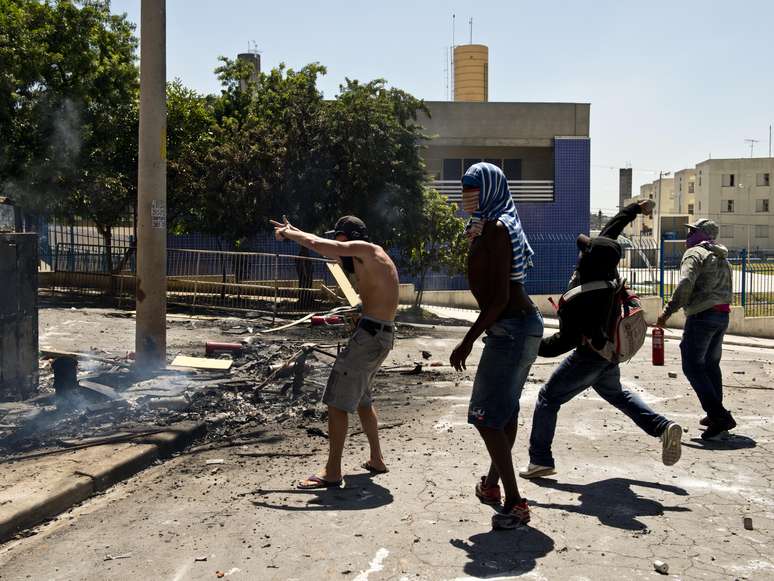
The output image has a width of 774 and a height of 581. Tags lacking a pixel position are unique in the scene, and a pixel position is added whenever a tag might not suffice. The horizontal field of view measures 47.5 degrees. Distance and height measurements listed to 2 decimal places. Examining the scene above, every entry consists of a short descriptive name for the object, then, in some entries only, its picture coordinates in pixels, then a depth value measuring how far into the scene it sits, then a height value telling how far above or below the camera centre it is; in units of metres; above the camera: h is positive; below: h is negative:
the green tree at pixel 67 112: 18.66 +3.07
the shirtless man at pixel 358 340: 5.39 -0.56
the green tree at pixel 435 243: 20.81 +0.19
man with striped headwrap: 4.59 -0.37
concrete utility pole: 9.26 +0.58
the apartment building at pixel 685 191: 88.25 +6.15
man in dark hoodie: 5.29 -0.70
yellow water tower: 40.84 +8.35
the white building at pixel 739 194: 73.12 +5.00
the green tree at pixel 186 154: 21.36 +2.38
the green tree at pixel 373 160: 19.30 +2.02
